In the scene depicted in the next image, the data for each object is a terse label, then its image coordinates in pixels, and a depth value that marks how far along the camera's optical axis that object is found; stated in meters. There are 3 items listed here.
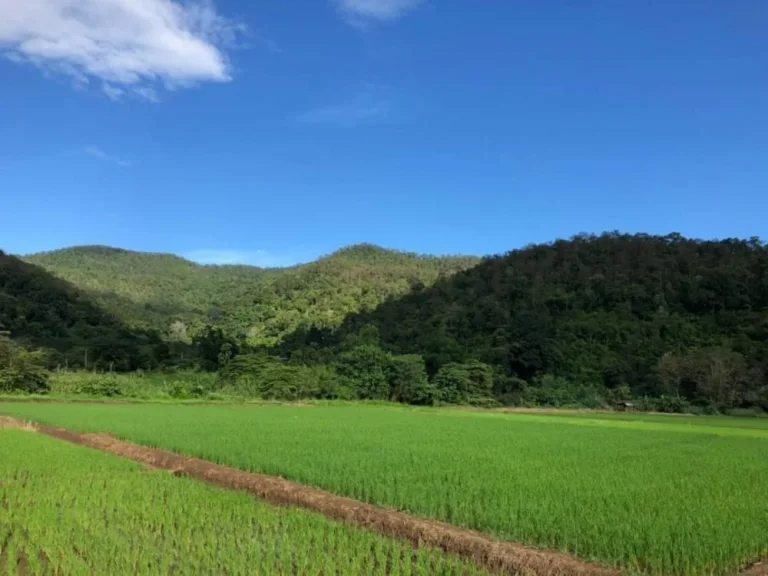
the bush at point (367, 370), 48.25
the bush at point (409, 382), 48.16
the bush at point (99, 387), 39.22
